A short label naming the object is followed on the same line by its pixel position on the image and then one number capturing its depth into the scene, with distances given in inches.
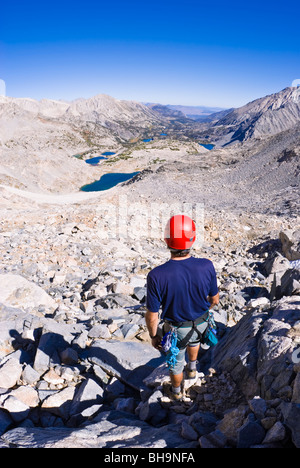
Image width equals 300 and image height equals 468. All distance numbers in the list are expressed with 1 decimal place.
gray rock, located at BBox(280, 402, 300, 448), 80.4
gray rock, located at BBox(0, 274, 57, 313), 265.5
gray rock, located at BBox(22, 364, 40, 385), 164.2
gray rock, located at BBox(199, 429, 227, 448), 91.5
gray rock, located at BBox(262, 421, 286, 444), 82.7
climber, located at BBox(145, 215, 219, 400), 115.2
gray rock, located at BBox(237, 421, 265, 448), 86.9
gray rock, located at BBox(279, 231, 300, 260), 382.0
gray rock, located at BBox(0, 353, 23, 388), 158.6
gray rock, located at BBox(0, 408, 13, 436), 125.7
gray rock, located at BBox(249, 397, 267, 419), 95.5
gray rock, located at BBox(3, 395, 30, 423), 136.9
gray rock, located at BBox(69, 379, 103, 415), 146.7
